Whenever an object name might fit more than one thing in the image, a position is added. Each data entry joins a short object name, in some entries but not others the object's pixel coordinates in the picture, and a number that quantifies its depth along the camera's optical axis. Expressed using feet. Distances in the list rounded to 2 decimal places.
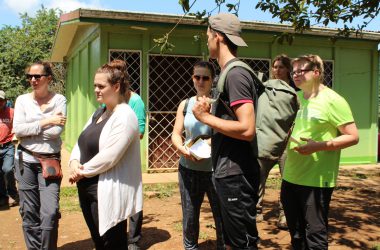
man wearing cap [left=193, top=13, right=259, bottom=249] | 8.23
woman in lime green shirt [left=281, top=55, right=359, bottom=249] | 10.43
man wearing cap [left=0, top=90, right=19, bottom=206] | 21.65
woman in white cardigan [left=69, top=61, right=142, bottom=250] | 9.62
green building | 28.78
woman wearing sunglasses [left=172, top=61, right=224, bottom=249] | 12.30
